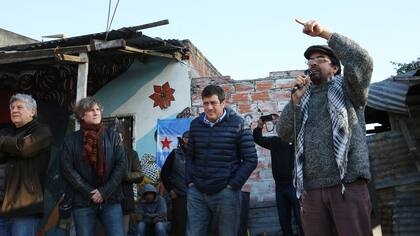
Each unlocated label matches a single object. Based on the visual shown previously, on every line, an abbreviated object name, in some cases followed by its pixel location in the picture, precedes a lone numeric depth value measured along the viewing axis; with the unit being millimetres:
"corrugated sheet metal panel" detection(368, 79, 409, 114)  5867
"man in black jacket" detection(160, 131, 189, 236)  5641
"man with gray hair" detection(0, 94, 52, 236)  3609
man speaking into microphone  2645
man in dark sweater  5992
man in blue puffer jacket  3746
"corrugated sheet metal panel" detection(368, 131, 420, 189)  5875
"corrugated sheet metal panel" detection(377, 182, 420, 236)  5582
